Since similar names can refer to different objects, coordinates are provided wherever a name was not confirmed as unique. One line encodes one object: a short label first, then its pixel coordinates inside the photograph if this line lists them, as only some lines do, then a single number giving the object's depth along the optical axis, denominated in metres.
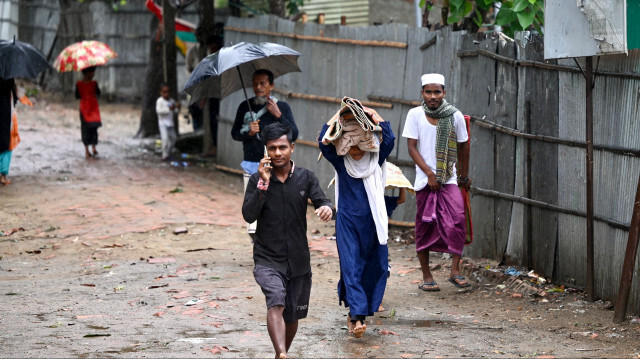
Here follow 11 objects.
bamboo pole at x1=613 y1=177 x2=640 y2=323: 11.94
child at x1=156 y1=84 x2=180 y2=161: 29.78
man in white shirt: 14.87
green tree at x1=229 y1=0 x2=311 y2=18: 30.18
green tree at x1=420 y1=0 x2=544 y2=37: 17.25
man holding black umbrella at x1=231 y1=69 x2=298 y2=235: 15.64
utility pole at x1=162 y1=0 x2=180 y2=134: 31.55
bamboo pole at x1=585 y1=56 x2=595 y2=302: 13.16
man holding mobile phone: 10.41
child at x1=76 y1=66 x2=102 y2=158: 29.58
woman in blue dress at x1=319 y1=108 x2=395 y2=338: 12.22
